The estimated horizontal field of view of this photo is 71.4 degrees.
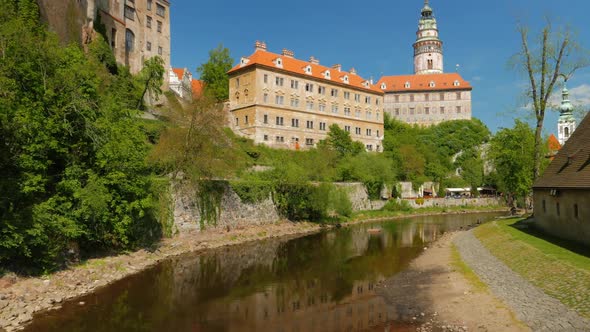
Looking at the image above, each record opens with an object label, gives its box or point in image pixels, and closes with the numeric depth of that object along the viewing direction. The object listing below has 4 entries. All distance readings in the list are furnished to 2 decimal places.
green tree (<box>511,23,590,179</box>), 27.89
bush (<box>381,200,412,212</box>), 50.28
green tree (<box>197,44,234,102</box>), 56.00
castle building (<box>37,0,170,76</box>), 30.01
